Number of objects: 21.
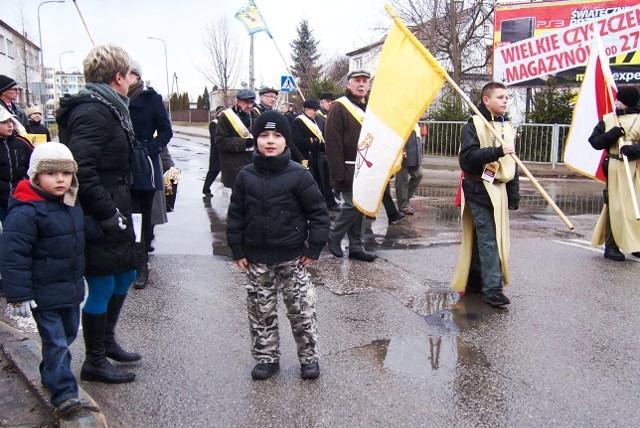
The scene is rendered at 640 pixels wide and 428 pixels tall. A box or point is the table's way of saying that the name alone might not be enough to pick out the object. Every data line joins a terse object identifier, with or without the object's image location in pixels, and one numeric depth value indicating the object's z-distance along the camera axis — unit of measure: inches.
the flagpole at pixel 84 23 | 206.8
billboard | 775.1
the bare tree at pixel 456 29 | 981.8
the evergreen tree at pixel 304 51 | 2219.5
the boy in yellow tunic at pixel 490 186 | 206.8
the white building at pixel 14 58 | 1790.6
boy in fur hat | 122.1
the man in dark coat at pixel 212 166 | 435.6
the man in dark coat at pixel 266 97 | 387.2
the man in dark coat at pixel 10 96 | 256.4
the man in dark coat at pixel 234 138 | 325.1
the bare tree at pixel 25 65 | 1500.7
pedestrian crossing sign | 735.6
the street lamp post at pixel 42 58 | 1600.3
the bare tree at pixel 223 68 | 1998.0
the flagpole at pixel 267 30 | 418.6
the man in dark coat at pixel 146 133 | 224.8
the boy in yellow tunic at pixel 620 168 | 270.5
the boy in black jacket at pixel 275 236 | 149.3
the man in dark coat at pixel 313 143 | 394.6
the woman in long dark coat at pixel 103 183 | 138.1
